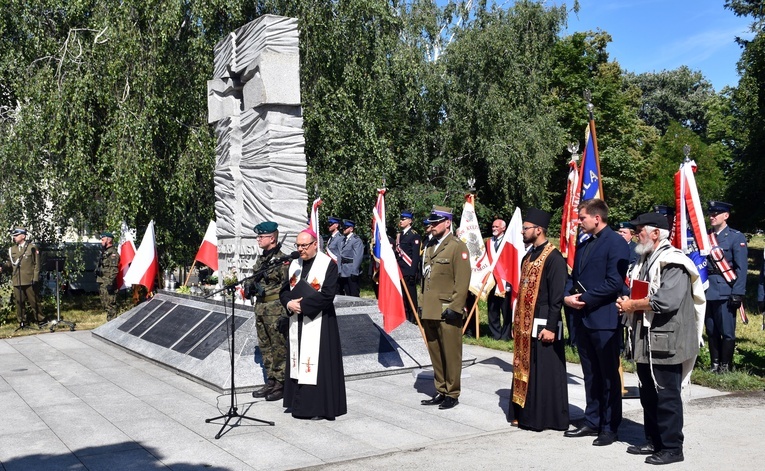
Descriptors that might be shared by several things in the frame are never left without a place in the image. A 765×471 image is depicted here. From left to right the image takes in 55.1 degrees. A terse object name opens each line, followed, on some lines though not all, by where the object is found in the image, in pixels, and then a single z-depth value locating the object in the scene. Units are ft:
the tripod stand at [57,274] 46.49
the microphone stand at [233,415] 21.27
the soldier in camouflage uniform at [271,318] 25.13
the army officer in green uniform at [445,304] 24.20
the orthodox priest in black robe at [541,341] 21.35
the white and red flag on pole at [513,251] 33.58
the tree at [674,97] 212.64
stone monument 35.29
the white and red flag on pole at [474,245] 39.09
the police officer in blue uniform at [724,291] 29.19
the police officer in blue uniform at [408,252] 43.27
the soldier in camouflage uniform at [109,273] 48.60
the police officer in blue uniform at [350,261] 47.62
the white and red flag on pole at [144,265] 44.62
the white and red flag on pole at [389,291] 28.60
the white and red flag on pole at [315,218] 43.10
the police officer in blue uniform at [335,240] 48.44
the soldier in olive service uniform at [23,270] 46.21
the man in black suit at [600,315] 20.20
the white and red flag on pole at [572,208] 28.42
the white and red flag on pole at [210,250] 41.78
